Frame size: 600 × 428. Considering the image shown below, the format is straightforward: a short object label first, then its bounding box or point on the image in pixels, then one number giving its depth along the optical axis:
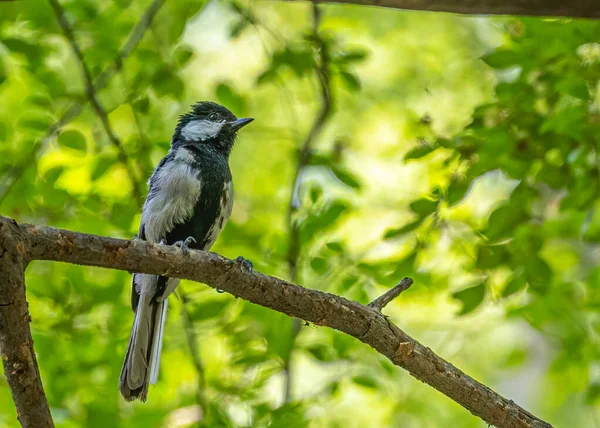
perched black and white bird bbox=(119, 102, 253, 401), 7.80
